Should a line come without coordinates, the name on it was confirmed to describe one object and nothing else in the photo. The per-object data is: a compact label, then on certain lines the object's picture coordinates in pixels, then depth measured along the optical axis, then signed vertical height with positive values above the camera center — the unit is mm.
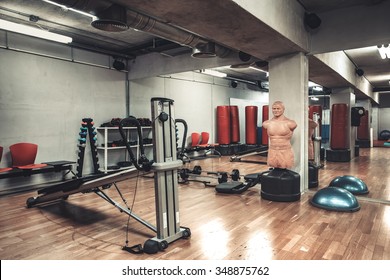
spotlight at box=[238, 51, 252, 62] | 5935 +1398
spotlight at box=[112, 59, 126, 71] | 7621 +1662
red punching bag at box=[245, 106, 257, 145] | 11120 +20
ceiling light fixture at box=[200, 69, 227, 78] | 8364 +1581
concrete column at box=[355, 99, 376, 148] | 14007 +799
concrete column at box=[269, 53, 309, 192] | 4949 +528
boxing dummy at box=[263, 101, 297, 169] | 4484 -222
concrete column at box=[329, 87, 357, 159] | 9242 +785
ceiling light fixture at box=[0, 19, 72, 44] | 4457 +1625
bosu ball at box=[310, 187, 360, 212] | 3986 -1099
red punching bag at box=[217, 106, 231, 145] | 10891 +5
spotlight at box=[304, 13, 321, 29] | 4750 +1678
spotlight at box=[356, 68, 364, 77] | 9317 +1609
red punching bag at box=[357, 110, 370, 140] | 14277 -419
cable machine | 2787 -486
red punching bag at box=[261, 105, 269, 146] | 10734 -329
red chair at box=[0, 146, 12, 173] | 5019 -669
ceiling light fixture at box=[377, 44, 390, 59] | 6164 +1578
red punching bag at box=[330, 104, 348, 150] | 8984 -145
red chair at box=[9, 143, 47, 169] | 5569 -477
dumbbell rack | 6422 -270
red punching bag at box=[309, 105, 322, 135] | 10305 +490
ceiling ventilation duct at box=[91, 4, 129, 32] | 3574 +1368
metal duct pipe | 3416 +1463
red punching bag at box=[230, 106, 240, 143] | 11086 +70
